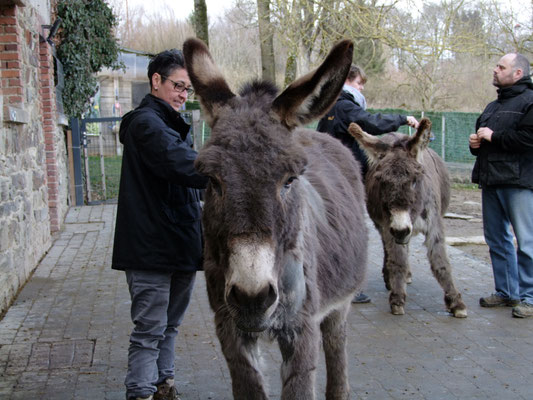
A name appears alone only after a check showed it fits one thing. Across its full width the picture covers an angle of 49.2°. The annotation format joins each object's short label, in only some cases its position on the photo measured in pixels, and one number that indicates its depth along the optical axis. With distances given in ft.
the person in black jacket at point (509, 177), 19.15
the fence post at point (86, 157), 44.11
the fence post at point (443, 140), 61.00
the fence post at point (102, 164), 44.82
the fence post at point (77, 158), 43.80
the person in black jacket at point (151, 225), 11.15
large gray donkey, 7.74
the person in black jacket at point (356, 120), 20.53
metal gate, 43.98
